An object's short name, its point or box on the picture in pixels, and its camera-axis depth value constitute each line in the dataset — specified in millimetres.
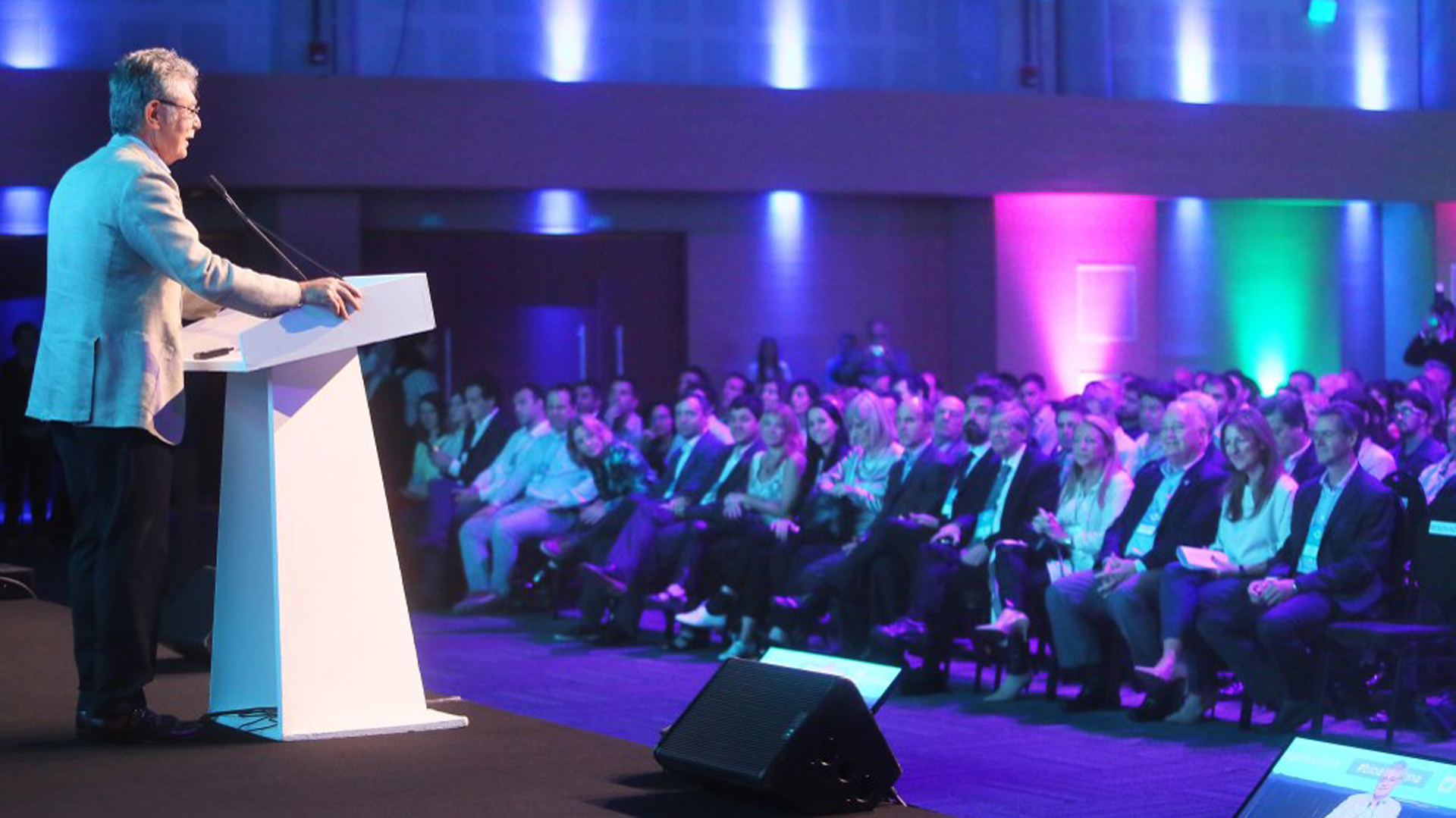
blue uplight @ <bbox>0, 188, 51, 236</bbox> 13789
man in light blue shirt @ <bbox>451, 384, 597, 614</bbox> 10031
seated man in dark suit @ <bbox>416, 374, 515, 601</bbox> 10625
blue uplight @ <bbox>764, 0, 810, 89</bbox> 15219
